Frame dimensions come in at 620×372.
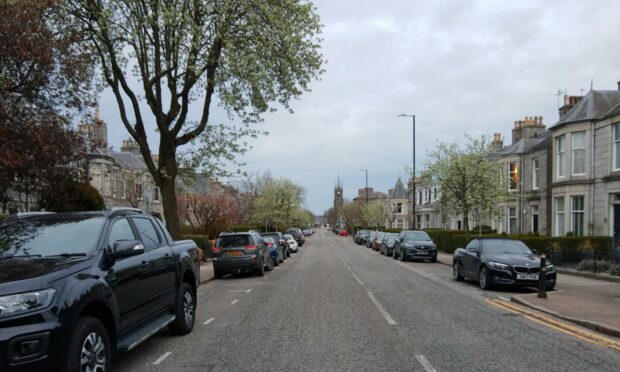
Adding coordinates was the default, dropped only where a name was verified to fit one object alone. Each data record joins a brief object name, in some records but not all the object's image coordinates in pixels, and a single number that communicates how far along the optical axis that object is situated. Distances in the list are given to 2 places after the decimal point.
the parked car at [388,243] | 32.10
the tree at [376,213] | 74.12
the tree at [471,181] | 28.25
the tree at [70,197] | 9.84
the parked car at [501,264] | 13.29
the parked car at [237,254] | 17.58
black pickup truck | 4.21
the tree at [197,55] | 14.97
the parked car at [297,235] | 48.61
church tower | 166.00
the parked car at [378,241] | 39.97
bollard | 11.62
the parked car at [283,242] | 26.05
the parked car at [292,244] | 35.37
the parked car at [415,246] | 26.12
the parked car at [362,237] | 55.37
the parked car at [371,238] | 45.43
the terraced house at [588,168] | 23.77
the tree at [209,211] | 36.56
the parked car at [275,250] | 22.60
